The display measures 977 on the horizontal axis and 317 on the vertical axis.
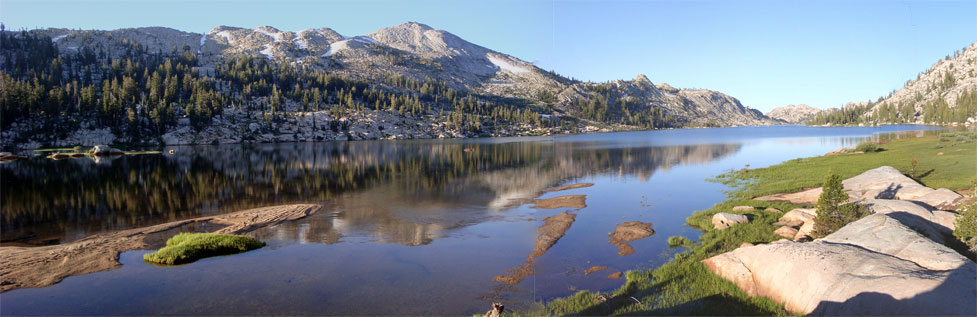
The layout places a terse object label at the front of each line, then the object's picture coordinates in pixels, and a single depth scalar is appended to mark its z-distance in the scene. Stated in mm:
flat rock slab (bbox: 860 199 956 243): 16156
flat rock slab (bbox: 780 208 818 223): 21781
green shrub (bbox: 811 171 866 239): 17875
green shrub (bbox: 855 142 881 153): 58738
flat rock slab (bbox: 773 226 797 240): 19906
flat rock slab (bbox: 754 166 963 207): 22791
